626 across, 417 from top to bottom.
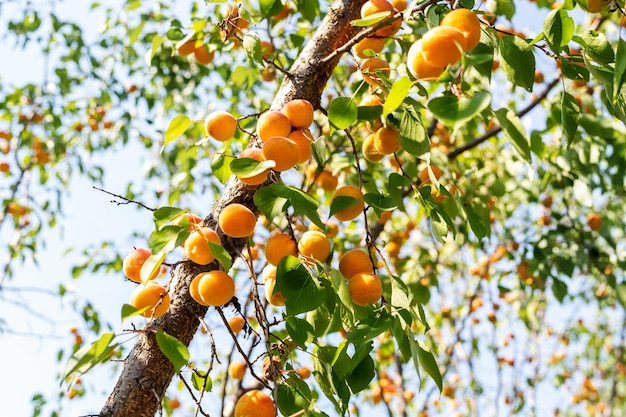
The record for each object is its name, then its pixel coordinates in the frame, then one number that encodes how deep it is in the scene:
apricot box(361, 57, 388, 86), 1.03
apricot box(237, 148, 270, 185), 0.90
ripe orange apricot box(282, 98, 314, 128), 1.01
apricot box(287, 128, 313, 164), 1.00
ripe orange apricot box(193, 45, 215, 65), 1.87
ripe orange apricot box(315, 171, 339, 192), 1.56
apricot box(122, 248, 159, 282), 0.96
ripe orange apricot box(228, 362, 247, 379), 1.99
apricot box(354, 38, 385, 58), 1.14
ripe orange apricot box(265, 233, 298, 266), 0.96
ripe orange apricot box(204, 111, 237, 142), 1.07
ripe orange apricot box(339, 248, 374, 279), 1.00
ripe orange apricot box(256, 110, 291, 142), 0.98
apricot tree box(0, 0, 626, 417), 0.81
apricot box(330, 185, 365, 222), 1.04
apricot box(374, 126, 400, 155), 1.09
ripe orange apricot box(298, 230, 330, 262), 0.98
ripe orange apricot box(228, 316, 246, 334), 1.21
